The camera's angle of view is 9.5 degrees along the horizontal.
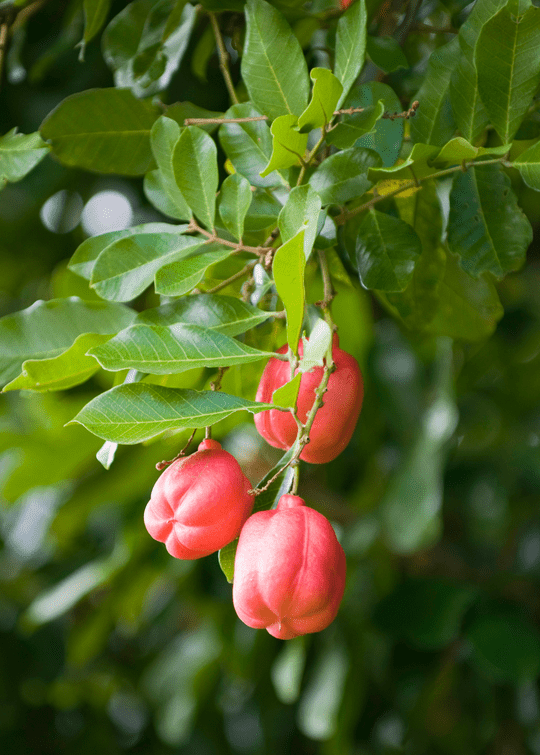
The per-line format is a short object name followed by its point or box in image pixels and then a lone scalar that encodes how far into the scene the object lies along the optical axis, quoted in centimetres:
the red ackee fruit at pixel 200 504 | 187
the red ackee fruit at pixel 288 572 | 184
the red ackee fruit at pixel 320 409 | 192
